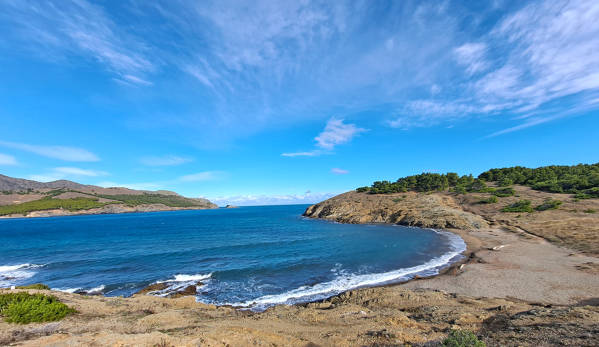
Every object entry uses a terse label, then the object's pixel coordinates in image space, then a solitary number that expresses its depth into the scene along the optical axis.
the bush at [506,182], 79.62
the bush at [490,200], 63.34
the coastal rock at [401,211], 56.31
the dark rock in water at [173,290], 21.25
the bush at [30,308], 10.76
